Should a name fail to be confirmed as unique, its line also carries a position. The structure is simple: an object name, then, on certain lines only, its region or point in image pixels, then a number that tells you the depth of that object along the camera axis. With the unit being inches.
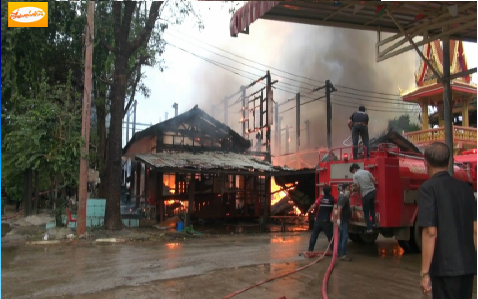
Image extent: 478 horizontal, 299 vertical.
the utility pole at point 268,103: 819.1
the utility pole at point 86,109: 429.4
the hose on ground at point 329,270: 201.0
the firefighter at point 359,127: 342.3
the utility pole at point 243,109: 998.6
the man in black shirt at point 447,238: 107.6
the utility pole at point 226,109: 1290.1
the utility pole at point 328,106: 859.4
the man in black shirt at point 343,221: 303.3
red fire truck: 308.3
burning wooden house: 610.2
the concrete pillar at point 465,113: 719.7
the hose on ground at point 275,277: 203.2
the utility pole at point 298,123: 1038.4
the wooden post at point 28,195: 673.6
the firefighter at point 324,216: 314.0
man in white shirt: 304.3
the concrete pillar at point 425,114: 774.5
